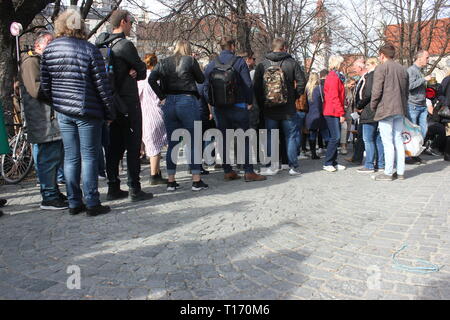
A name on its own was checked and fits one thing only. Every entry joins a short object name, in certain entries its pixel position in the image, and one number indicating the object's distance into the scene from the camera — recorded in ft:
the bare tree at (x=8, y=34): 25.08
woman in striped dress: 20.49
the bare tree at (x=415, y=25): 53.62
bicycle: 21.97
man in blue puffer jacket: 13.24
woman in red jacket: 23.67
